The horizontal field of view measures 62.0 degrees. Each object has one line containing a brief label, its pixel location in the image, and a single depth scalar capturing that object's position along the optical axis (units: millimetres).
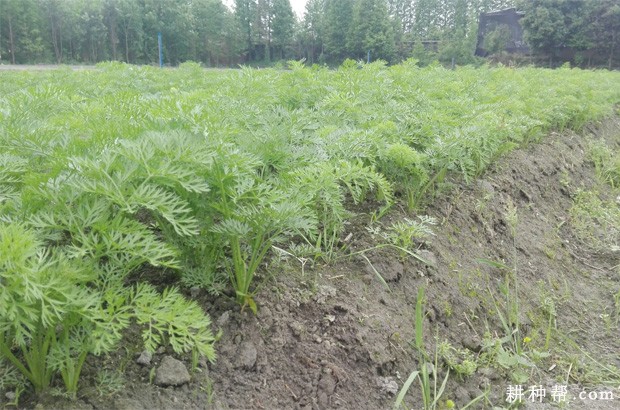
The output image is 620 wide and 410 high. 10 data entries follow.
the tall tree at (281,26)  35219
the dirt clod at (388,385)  2191
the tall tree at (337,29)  34406
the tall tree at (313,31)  35906
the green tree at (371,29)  33219
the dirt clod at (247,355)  1998
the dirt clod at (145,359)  1863
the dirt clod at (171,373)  1814
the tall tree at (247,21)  35000
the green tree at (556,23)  27562
